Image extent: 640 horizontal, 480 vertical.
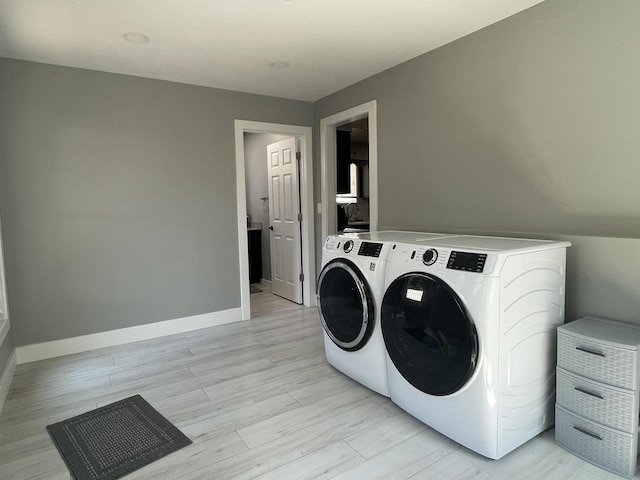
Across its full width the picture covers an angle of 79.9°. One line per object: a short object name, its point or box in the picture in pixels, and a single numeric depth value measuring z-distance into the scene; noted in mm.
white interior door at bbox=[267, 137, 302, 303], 4332
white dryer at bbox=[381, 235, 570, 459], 1654
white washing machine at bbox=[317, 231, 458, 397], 2240
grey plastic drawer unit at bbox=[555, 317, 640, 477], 1589
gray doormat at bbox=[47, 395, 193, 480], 1761
